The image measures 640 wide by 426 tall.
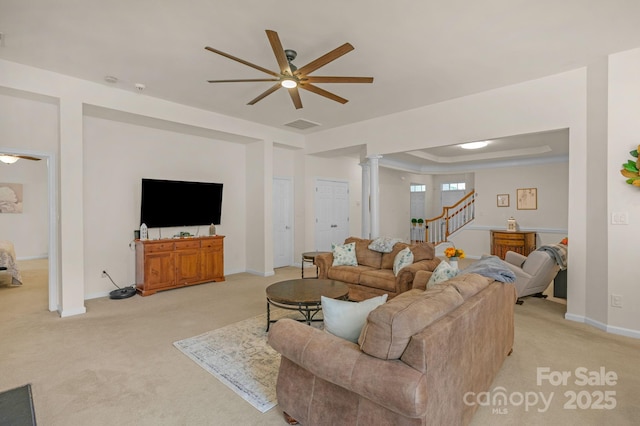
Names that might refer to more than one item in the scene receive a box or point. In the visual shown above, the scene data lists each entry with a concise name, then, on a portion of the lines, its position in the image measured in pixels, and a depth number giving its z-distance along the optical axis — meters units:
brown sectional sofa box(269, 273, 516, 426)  1.46
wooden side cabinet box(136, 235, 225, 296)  5.02
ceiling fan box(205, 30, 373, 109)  2.59
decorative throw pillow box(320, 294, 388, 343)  1.89
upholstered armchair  4.42
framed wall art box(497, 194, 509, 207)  8.28
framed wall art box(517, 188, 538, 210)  7.84
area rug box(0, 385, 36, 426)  2.09
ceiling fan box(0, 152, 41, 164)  6.92
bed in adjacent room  5.51
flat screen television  5.28
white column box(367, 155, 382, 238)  5.99
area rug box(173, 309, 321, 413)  2.39
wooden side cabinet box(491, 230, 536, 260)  7.57
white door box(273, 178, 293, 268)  7.16
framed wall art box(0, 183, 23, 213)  7.82
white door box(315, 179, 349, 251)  7.75
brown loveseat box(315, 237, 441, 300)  4.04
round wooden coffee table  3.12
